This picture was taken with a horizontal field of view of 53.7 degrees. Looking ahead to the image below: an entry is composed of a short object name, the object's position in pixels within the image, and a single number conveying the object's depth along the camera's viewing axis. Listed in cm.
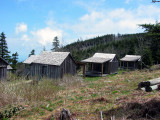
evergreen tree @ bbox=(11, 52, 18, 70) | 4300
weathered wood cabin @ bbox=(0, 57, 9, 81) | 1801
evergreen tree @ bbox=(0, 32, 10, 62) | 3934
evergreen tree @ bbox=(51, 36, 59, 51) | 5844
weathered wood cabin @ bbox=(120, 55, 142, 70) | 3956
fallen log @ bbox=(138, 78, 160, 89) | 1066
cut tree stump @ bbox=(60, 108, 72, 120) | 634
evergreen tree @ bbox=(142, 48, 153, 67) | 3212
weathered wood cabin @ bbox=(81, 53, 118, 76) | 2955
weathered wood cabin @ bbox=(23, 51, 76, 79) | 2066
